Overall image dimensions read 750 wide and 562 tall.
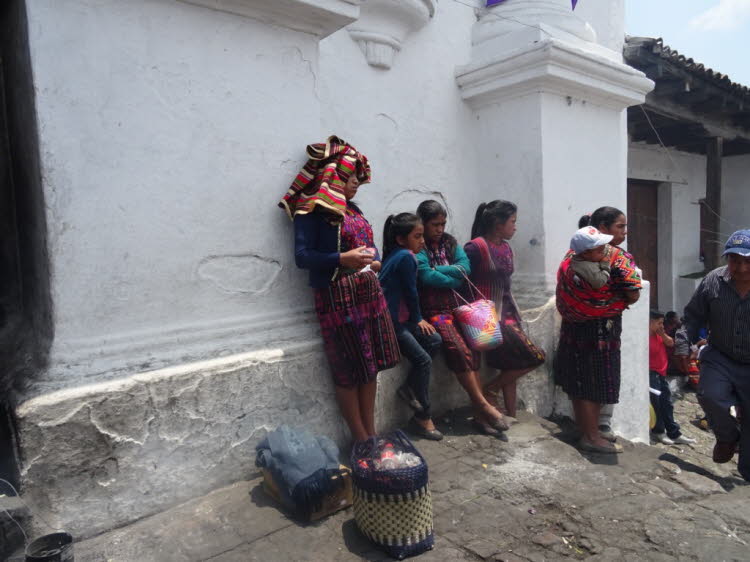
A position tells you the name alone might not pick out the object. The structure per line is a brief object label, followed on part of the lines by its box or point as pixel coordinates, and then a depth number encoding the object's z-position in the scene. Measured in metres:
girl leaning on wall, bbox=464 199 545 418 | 3.72
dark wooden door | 9.52
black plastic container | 1.88
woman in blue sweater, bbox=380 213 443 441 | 3.14
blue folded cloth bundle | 2.34
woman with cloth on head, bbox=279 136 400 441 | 2.76
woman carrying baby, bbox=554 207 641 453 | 3.44
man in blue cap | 3.43
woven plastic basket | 2.19
